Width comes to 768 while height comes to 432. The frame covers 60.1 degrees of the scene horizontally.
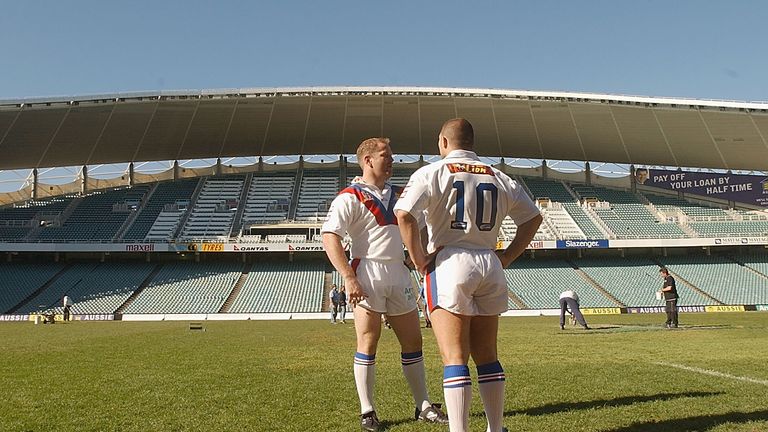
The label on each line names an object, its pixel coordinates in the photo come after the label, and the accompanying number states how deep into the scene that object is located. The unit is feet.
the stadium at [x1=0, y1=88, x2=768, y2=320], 136.05
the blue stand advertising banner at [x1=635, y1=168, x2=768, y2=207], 161.58
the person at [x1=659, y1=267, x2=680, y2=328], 56.95
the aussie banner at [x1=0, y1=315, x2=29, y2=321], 118.32
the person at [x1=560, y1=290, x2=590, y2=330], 59.11
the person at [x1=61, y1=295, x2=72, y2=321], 103.76
